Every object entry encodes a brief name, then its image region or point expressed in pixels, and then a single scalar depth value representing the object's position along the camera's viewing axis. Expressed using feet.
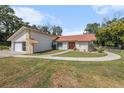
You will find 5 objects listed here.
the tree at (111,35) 47.32
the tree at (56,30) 89.48
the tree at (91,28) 90.83
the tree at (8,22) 48.11
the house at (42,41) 39.54
